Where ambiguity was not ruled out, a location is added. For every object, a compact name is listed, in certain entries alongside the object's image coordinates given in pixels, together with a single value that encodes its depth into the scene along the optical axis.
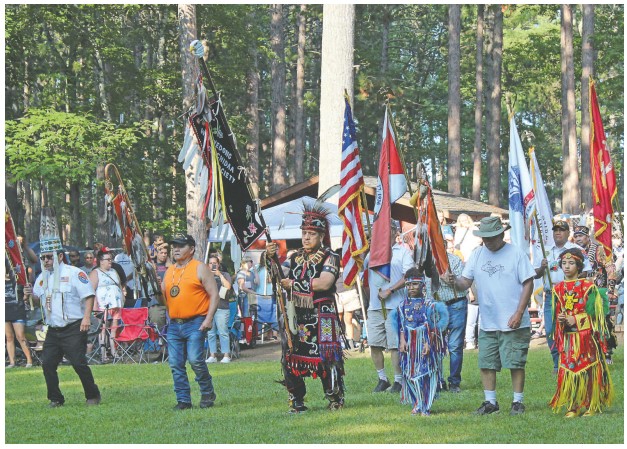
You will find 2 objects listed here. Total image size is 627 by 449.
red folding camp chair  17.39
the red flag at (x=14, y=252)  13.91
